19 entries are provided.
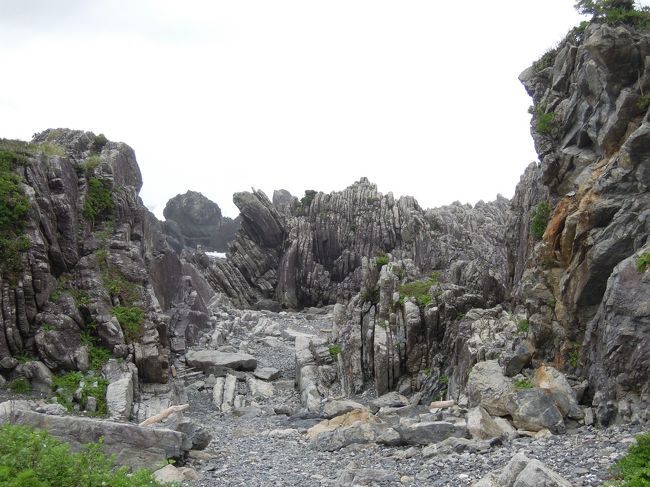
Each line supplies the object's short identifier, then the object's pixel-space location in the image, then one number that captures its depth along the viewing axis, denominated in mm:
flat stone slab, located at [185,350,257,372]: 33312
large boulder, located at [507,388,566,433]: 15188
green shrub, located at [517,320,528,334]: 21469
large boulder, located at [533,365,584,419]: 15609
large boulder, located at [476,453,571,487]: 9812
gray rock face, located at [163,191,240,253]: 111188
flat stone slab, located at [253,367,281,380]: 32719
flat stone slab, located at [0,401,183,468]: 15031
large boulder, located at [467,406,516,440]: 15297
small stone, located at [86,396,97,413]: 21434
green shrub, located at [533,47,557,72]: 26031
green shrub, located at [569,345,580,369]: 17617
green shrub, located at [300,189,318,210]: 73400
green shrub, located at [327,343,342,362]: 32594
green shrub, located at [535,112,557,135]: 22844
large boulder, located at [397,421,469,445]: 16109
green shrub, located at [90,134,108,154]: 37156
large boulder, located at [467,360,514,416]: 17094
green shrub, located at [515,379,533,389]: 17805
